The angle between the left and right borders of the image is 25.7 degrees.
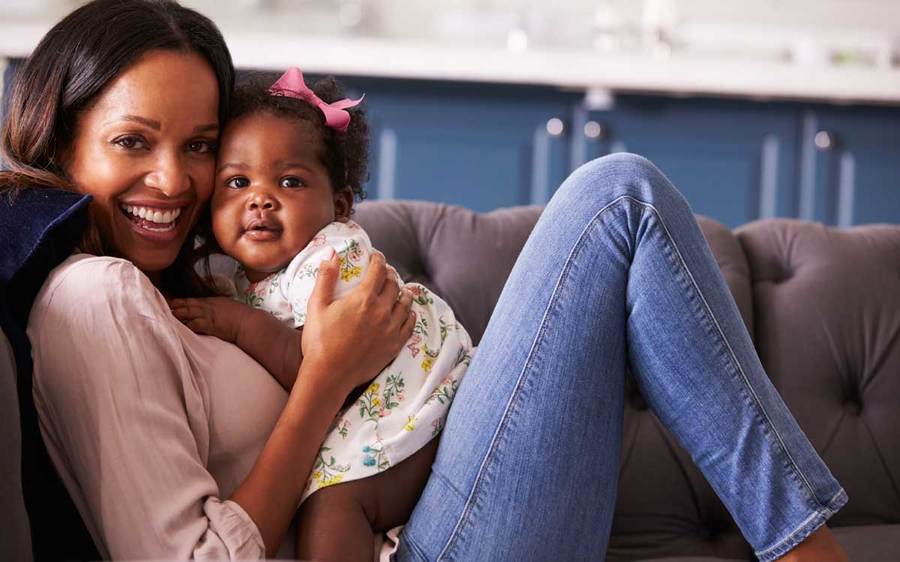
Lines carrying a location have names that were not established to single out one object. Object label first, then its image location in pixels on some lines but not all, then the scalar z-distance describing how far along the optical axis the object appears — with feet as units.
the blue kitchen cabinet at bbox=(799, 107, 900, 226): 10.79
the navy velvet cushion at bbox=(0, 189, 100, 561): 5.57
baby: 5.88
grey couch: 6.87
